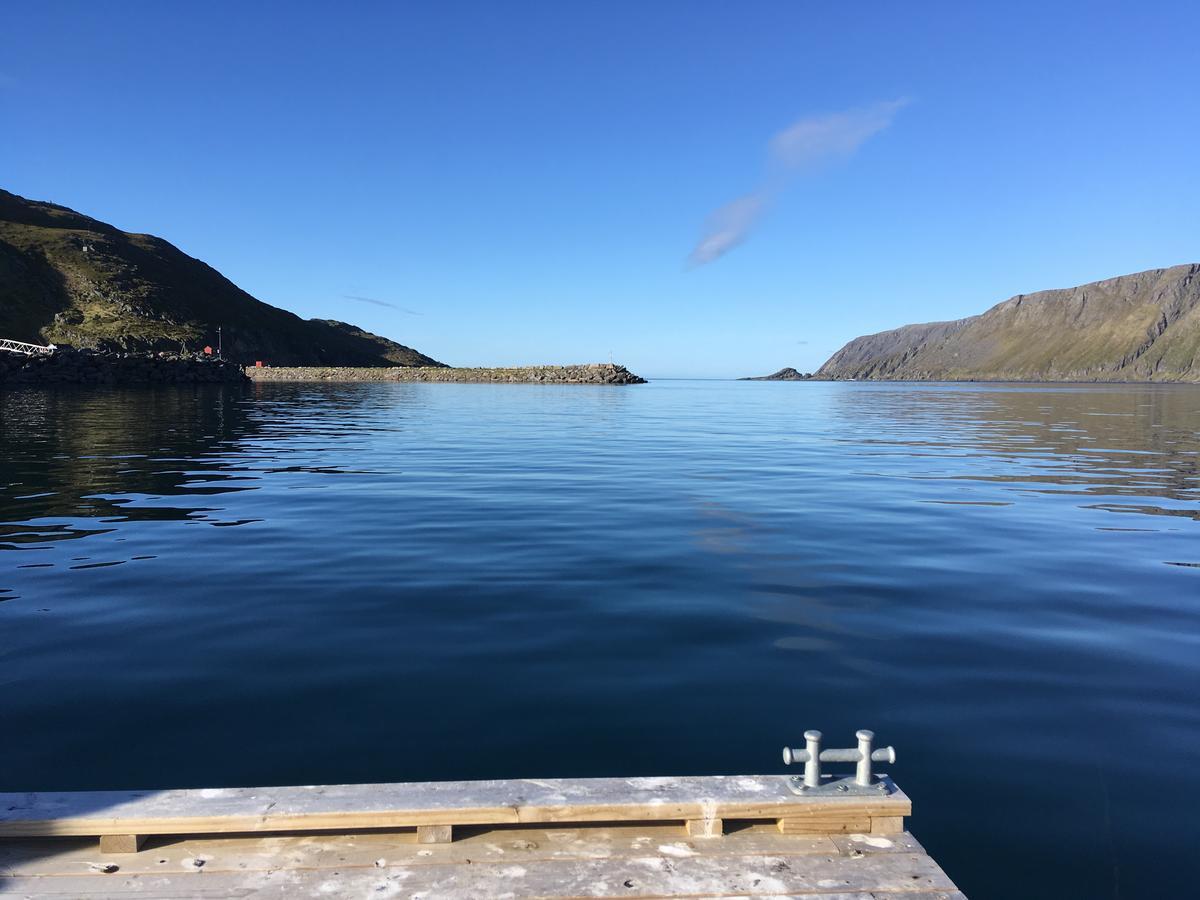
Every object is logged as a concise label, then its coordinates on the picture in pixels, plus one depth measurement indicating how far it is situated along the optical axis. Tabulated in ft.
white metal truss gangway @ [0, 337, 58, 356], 258.37
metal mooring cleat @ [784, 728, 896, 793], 14.14
